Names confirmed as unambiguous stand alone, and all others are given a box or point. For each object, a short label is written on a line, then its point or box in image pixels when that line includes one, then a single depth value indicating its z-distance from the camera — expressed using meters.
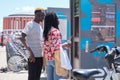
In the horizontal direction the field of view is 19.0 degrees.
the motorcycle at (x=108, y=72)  4.22
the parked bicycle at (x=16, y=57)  12.44
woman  5.78
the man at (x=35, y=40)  6.43
